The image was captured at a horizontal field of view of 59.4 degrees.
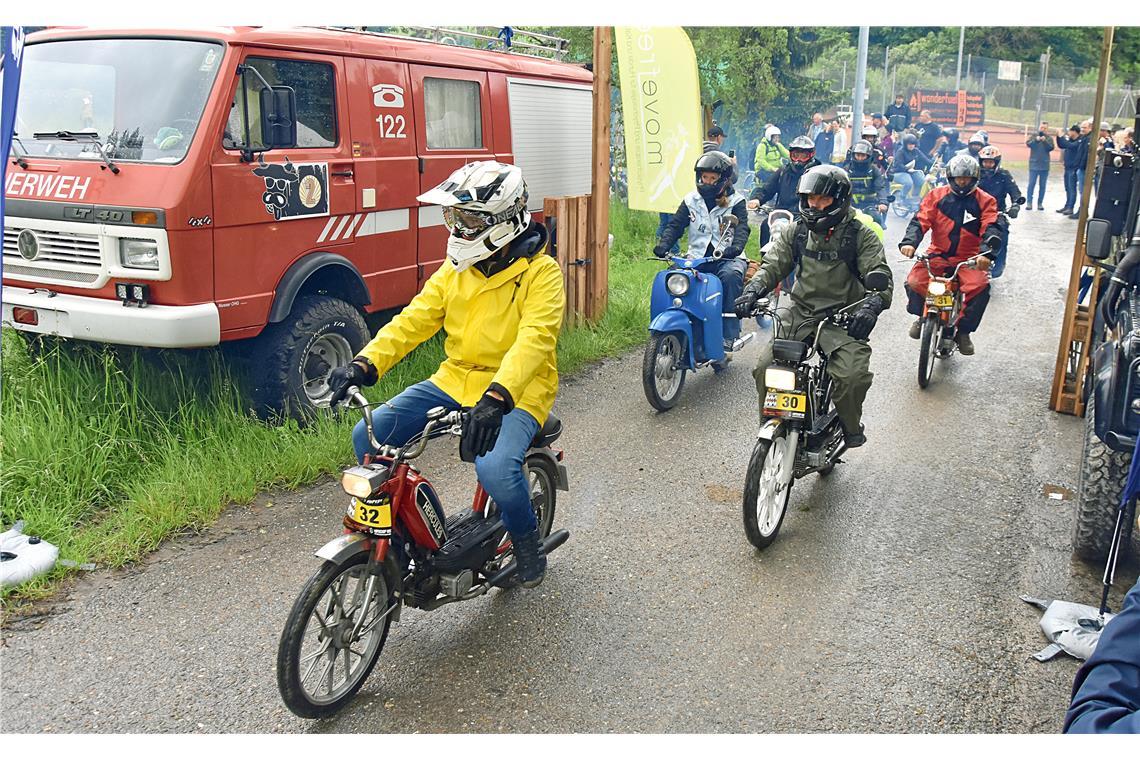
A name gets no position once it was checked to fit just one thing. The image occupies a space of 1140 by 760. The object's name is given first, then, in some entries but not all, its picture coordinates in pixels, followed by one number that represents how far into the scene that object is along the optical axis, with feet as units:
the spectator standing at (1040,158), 71.46
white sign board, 84.94
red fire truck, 20.30
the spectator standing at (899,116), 81.25
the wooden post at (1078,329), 22.71
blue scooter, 25.50
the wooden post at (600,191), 30.83
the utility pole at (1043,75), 84.12
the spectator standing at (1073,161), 66.74
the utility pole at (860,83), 56.03
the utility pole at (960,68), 82.94
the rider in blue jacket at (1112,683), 5.88
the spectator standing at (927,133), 79.61
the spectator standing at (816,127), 68.85
